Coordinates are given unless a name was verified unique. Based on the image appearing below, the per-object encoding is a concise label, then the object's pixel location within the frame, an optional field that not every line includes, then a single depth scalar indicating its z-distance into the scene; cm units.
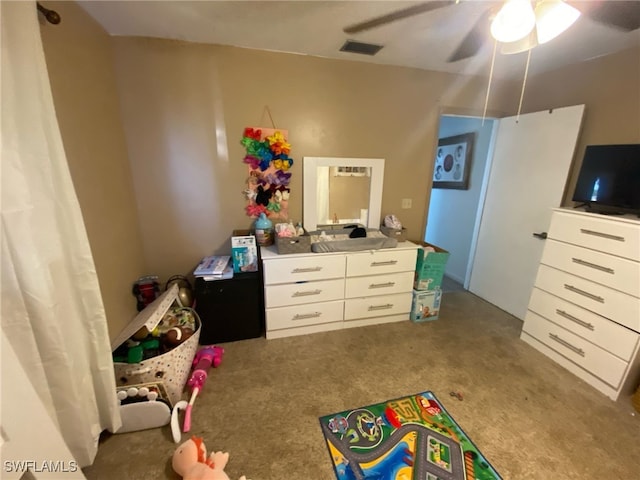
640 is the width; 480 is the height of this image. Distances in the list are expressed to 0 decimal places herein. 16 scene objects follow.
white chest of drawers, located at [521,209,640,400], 160
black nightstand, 203
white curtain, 89
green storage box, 243
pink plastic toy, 149
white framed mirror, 245
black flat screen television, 173
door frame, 263
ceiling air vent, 199
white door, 222
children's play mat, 126
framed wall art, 315
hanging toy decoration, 225
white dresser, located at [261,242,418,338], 213
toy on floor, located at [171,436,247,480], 112
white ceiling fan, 105
